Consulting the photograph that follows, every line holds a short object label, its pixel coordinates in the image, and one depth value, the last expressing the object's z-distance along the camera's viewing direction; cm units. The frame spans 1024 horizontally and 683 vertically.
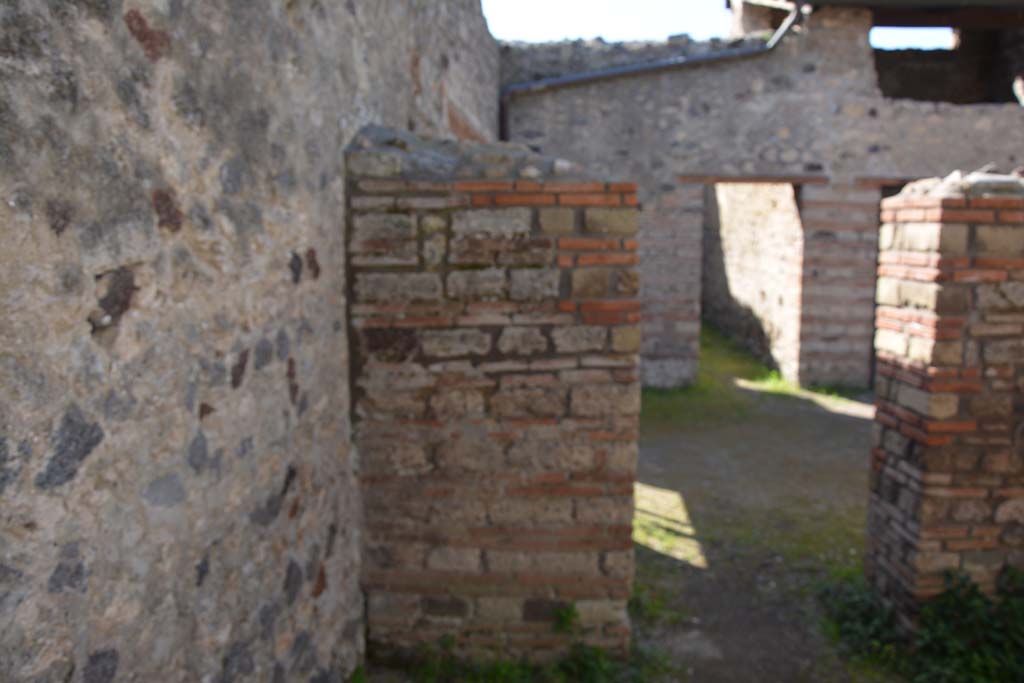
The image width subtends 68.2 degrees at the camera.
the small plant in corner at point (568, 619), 324
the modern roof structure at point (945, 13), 848
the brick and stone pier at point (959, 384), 339
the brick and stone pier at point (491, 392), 304
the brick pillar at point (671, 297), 905
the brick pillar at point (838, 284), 891
